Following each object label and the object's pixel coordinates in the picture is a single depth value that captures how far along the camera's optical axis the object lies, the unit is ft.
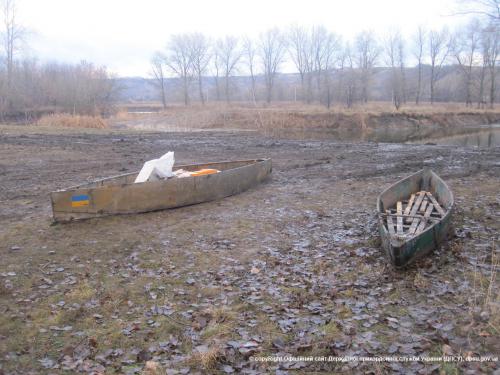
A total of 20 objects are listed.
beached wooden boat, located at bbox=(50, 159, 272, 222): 28.55
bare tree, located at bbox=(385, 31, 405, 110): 199.52
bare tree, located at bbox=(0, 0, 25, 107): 183.42
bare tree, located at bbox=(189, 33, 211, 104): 273.95
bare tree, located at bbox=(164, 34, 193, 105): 273.95
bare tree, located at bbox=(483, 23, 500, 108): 199.09
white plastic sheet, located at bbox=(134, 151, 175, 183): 32.29
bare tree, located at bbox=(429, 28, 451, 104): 252.42
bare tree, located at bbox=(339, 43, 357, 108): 200.95
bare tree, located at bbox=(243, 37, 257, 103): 287.98
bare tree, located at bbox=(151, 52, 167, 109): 285.06
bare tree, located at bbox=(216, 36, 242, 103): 279.49
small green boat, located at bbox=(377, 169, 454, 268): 21.02
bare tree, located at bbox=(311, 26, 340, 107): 257.14
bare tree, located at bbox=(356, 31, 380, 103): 226.17
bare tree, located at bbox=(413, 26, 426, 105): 249.10
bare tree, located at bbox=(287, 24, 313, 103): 269.64
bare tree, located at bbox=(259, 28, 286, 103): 273.03
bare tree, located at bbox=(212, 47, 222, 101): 281.13
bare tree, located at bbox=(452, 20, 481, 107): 216.13
